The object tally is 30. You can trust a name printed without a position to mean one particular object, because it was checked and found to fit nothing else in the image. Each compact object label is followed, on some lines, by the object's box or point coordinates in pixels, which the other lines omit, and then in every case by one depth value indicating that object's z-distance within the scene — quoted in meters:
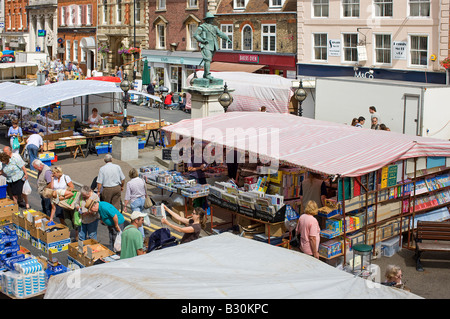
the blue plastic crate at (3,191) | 14.85
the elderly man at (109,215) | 11.79
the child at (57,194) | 13.16
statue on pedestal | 20.48
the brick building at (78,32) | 53.84
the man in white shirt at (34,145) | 19.55
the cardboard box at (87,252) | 10.80
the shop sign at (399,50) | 29.61
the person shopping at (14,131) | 21.11
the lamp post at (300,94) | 19.05
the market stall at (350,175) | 12.10
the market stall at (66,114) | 22.41
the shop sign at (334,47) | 32.72
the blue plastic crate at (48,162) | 20.89
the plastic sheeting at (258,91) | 29.11
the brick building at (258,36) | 35.66
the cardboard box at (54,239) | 12.20
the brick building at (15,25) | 69.50
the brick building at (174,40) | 41.75
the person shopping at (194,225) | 10.86
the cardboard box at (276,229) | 12.79
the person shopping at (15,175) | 15.05
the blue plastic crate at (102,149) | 22.92
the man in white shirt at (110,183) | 13.83
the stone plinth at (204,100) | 21.02
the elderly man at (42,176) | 13.88
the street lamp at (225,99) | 18.36
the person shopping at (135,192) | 13.48
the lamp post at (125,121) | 21.65
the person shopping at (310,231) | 11.31
